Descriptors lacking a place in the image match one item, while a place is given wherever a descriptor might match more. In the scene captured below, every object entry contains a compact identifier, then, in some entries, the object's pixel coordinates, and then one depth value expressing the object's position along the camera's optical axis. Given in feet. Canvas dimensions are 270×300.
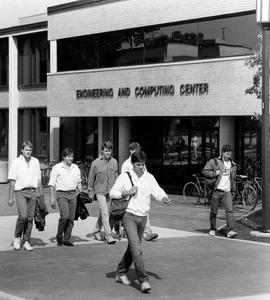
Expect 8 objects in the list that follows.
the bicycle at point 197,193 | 69.46
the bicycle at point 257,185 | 64.90
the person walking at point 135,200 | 29.40
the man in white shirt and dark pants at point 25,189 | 38.99
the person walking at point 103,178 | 42.86
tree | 54.85
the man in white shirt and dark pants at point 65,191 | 40.60
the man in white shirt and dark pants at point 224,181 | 45.21
